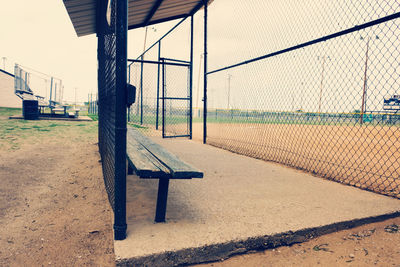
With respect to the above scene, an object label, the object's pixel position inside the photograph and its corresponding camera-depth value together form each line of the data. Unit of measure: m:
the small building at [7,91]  26.86
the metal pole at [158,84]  7.48
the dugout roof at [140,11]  4.79
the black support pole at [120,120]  1.72
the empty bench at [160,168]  1.80
